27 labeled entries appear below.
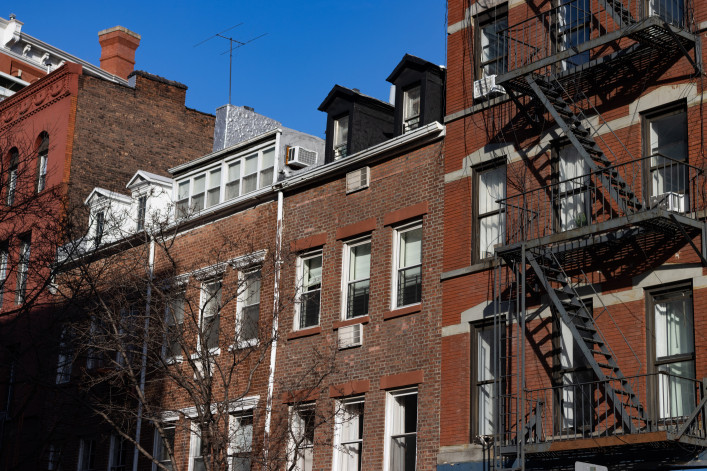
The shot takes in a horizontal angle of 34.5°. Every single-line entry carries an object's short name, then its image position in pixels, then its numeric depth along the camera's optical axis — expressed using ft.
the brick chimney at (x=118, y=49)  159.22
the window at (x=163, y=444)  91.40
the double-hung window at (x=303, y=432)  79.10
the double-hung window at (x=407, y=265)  75.46
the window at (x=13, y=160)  126.21
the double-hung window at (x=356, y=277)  79.46
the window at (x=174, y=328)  79.71
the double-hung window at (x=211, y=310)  86.84
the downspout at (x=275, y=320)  81.08
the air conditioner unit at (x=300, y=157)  90.17
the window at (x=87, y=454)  100.63
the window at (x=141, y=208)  106.52
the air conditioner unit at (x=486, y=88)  72.18
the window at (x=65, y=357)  93.44
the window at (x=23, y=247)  117.33
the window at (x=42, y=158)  124.47
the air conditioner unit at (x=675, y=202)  59.87
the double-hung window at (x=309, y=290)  83.10
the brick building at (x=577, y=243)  57.67
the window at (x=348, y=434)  76.33
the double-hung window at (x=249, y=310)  84.94
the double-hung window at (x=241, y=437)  82.21
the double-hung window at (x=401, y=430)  72.02
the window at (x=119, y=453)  96.32
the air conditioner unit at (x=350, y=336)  77.10
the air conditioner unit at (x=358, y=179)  80.84
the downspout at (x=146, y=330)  81.30
